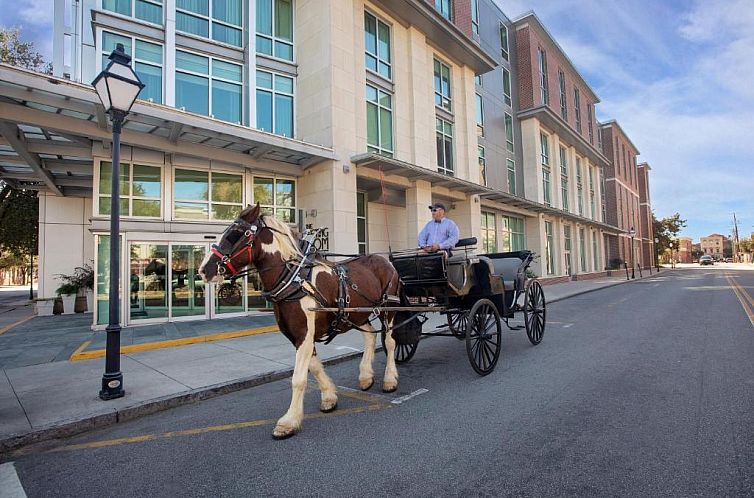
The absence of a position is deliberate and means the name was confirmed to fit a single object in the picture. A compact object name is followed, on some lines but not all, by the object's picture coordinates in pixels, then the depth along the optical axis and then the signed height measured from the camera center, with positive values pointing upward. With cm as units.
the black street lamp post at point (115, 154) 511 +159
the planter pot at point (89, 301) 1521 -112
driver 616 +52
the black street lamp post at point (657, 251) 6331 +135
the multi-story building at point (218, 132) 1049 +361
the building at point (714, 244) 16082 +572
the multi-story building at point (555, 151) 2766 +894
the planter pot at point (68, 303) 1482 -115
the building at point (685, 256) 12106 +82
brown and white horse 384 -15
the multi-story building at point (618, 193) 4481 +798
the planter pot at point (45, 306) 1440 -122
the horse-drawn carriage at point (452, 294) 570 -47
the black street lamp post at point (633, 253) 4975 +80
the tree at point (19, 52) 1917 +1083
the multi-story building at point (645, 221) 5806 +592
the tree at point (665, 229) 6688 +514
